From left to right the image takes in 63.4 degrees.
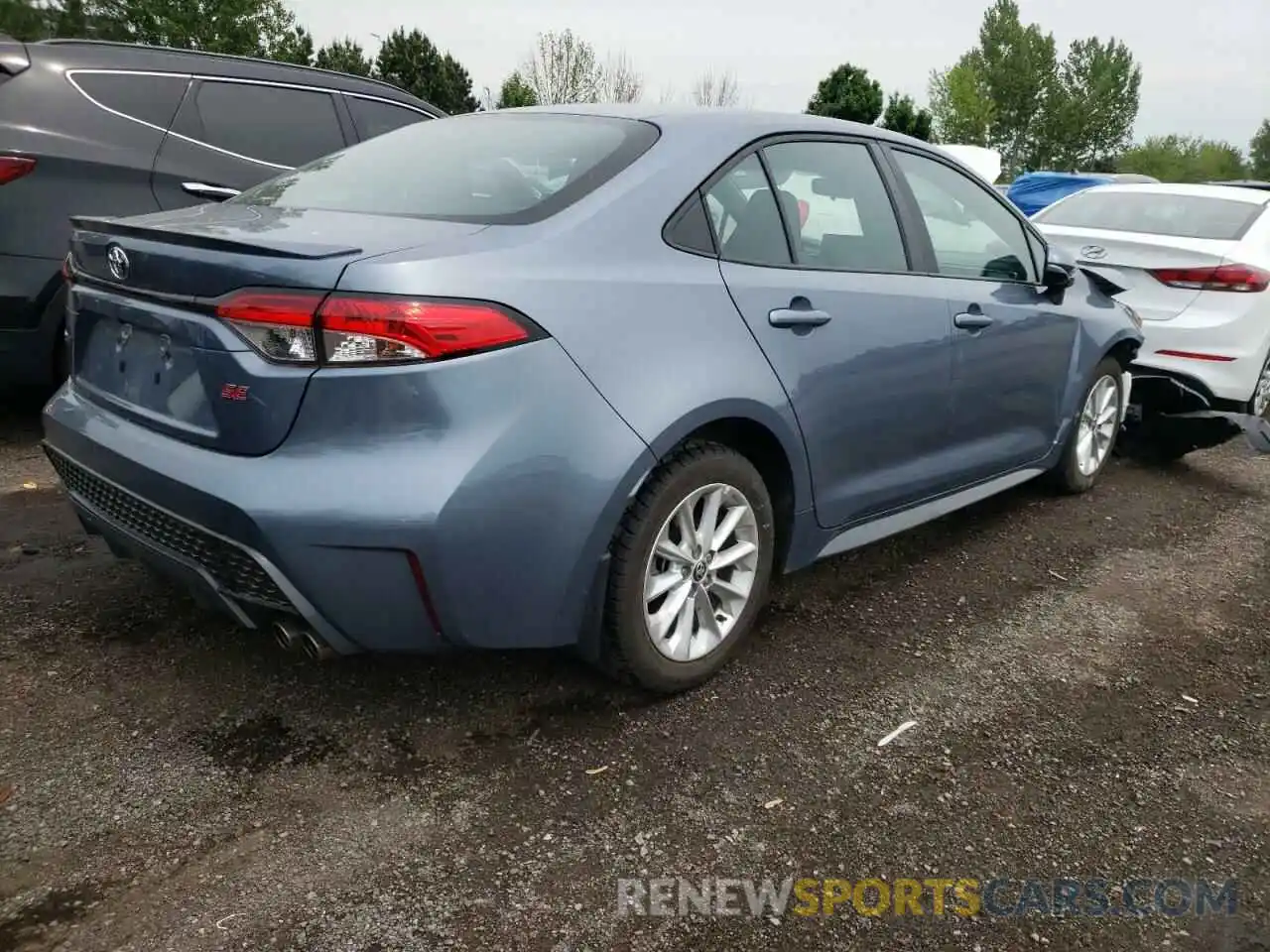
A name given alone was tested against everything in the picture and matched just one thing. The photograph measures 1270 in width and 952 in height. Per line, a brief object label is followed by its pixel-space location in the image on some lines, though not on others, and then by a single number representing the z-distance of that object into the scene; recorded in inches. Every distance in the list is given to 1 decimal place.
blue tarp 638.5
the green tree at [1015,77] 2856.8
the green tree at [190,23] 1445.6
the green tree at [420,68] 1224.8
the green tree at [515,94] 1392.7
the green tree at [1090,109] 2915.8
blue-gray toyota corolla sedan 84.7
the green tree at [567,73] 1512.1
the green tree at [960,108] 2250.2
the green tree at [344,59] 1336.1
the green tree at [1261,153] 3827.5
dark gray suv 167.9
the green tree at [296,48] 1439.5
